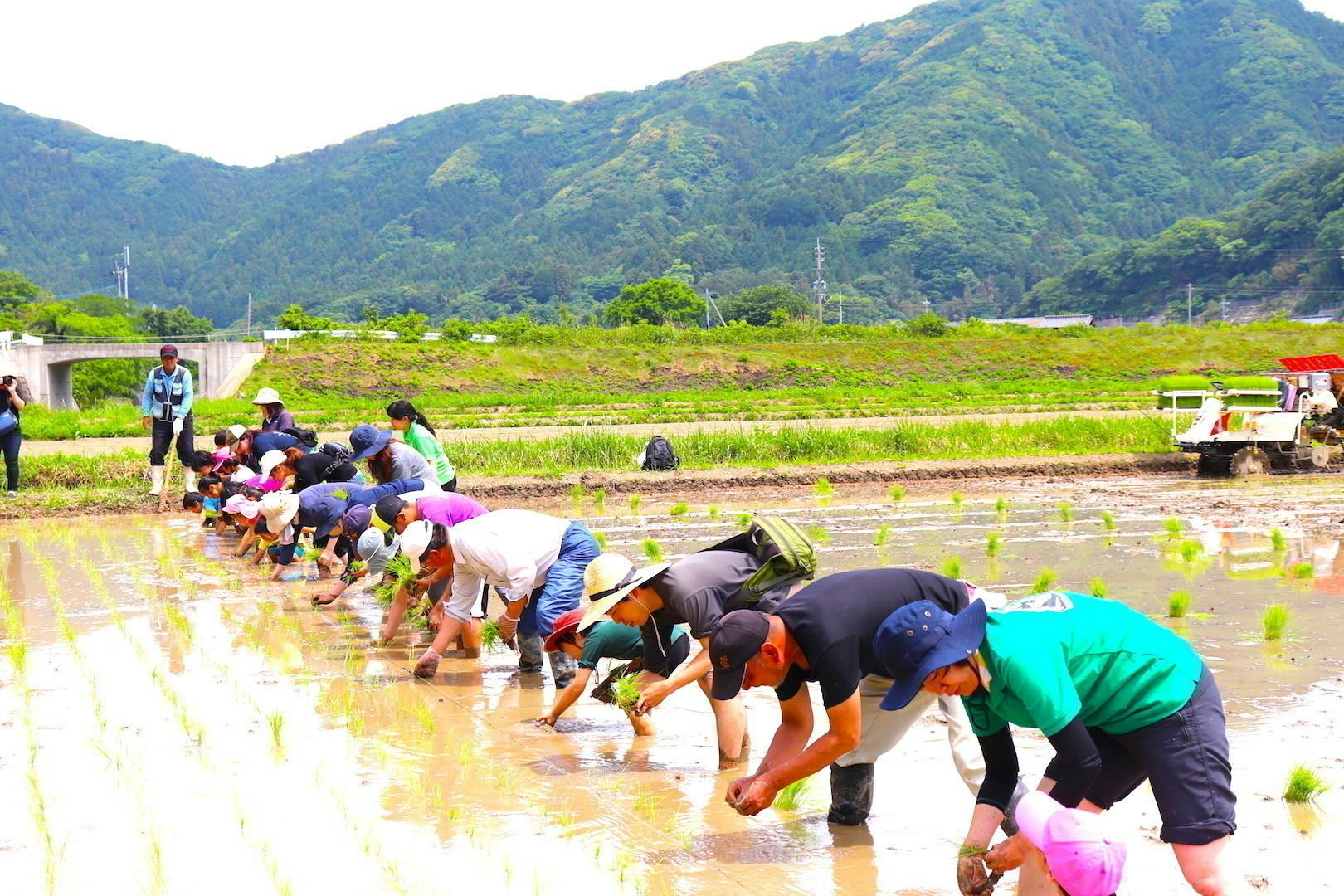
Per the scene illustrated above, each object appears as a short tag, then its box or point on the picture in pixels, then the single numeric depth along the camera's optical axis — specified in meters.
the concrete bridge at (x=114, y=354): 43.47
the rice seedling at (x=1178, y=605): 7.39
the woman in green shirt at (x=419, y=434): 9.48
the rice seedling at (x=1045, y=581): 7.67
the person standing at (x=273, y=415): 12.01
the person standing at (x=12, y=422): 13.53
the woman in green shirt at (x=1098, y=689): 3.22
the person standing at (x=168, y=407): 13.47
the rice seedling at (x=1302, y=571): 8.82
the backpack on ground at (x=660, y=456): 16.19
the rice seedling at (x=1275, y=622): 6.74
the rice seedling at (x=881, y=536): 10.70
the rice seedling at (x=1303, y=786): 4.51
